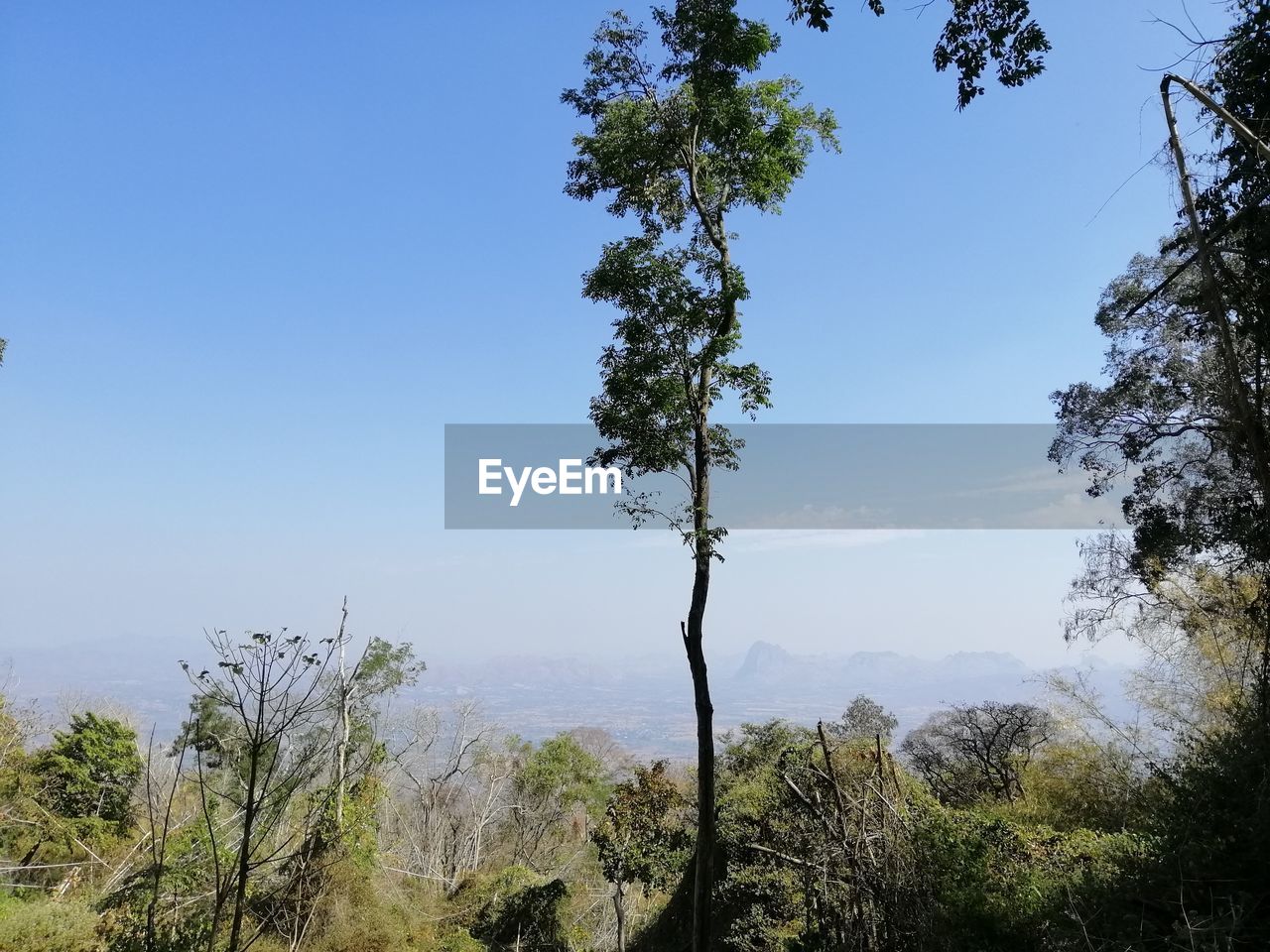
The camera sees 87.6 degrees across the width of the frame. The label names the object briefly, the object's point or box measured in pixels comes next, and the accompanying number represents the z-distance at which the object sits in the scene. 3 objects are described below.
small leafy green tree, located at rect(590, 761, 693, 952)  11.24
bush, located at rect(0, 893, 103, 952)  7.59
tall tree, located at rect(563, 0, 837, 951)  6.11
